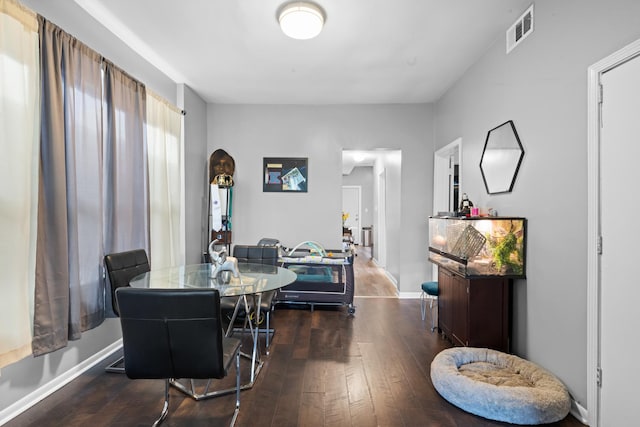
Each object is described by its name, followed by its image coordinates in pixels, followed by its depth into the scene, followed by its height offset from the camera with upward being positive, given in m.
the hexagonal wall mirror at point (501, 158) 2.55 +0.48
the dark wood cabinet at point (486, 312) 2.50 -0.80
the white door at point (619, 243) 1.56 -0.16
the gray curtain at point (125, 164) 2.59 +0.42
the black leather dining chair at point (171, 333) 1.46 -0.58
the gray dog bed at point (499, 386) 1.81 -1.11
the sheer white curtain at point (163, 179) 3.19 +0.36
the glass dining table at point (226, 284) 2.04 -0.49
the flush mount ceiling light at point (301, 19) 2.36 +1.49
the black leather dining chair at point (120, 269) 2.35 -0.45
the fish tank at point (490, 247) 2.45 -0.28
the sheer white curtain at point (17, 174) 1.70 +0.21
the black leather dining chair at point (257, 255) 3.25 -0.45
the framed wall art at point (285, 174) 4.71 +0.57
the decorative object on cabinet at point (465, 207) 2.98 +0.05
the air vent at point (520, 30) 2.39 +1.46
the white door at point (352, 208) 10.67 +0.15
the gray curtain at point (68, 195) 1.94 +0.11
